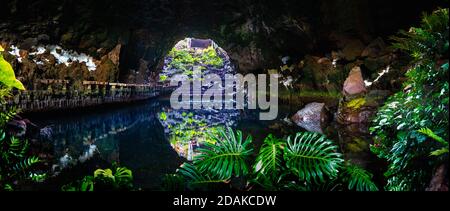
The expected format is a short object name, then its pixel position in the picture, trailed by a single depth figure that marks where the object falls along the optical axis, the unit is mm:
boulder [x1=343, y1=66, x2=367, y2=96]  10789
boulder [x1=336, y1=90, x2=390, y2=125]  9438
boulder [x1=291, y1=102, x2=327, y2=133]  10417
